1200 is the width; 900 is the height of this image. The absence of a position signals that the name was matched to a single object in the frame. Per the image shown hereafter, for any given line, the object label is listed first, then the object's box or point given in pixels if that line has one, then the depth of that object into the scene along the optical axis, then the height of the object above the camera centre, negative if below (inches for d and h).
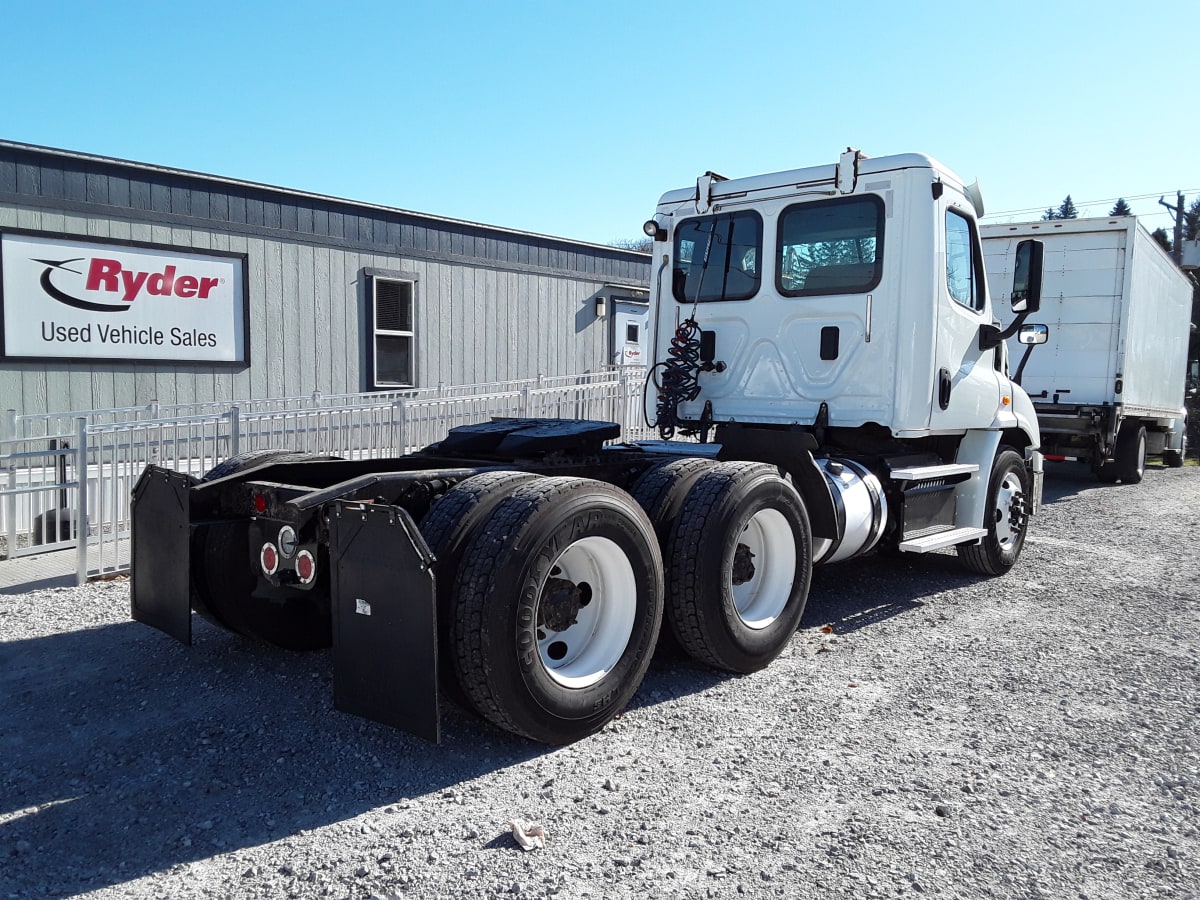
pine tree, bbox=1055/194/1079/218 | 3087.1 +636.6
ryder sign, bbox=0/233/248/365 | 392.2 +35.0
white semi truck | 140.2 -20.7
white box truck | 515.2 +40.9
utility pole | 1737.2 +338.8
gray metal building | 395.9 +46.3
